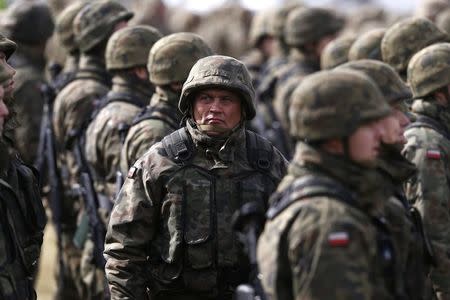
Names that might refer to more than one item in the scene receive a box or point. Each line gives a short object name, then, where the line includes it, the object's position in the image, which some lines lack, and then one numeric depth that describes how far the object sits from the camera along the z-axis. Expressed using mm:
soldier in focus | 14437
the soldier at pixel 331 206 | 10992
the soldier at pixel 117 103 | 19594
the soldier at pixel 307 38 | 31203
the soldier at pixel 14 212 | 13539
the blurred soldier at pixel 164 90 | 17703
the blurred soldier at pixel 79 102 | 21953
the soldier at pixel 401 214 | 12008
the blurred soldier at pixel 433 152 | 15930
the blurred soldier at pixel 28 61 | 24750
